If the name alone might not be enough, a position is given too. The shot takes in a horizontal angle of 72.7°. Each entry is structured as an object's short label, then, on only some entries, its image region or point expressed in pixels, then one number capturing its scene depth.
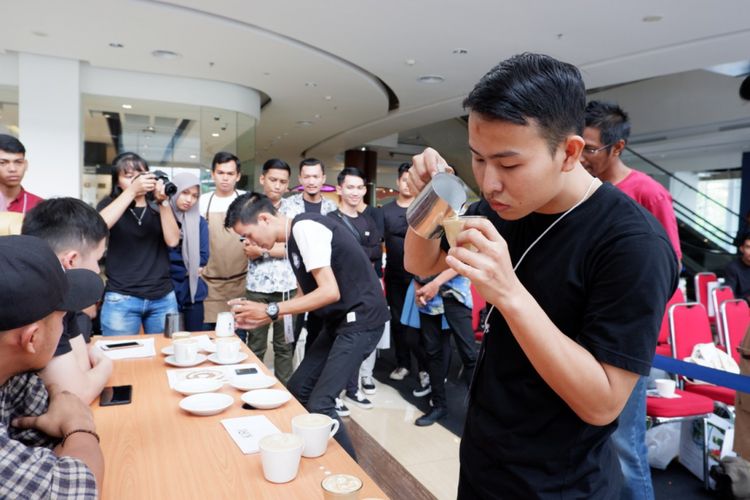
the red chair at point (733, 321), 3.39
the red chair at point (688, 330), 3.00
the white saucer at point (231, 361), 1.95
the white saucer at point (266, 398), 1.49
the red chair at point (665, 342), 3.32
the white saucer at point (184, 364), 1.92
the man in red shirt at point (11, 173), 2.96
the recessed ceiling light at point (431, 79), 6.85
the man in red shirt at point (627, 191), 1.76
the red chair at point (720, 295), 3.77
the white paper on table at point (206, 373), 1.76
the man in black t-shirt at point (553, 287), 0.77
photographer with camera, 2.77
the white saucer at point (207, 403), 1.44
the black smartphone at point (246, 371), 1.81
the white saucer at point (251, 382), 1.65
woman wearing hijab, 3.08
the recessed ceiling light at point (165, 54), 5.98
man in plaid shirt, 0.80
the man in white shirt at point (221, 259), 3.55
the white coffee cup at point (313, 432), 1.20
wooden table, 1.07
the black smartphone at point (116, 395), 1.55
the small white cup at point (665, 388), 2.69
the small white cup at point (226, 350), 1.95
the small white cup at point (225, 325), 2.20
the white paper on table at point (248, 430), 1.26
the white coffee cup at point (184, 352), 1.92
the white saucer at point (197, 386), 1.60
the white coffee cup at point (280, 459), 1.08
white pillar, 6.01
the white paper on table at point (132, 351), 2.06
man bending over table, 2.13
